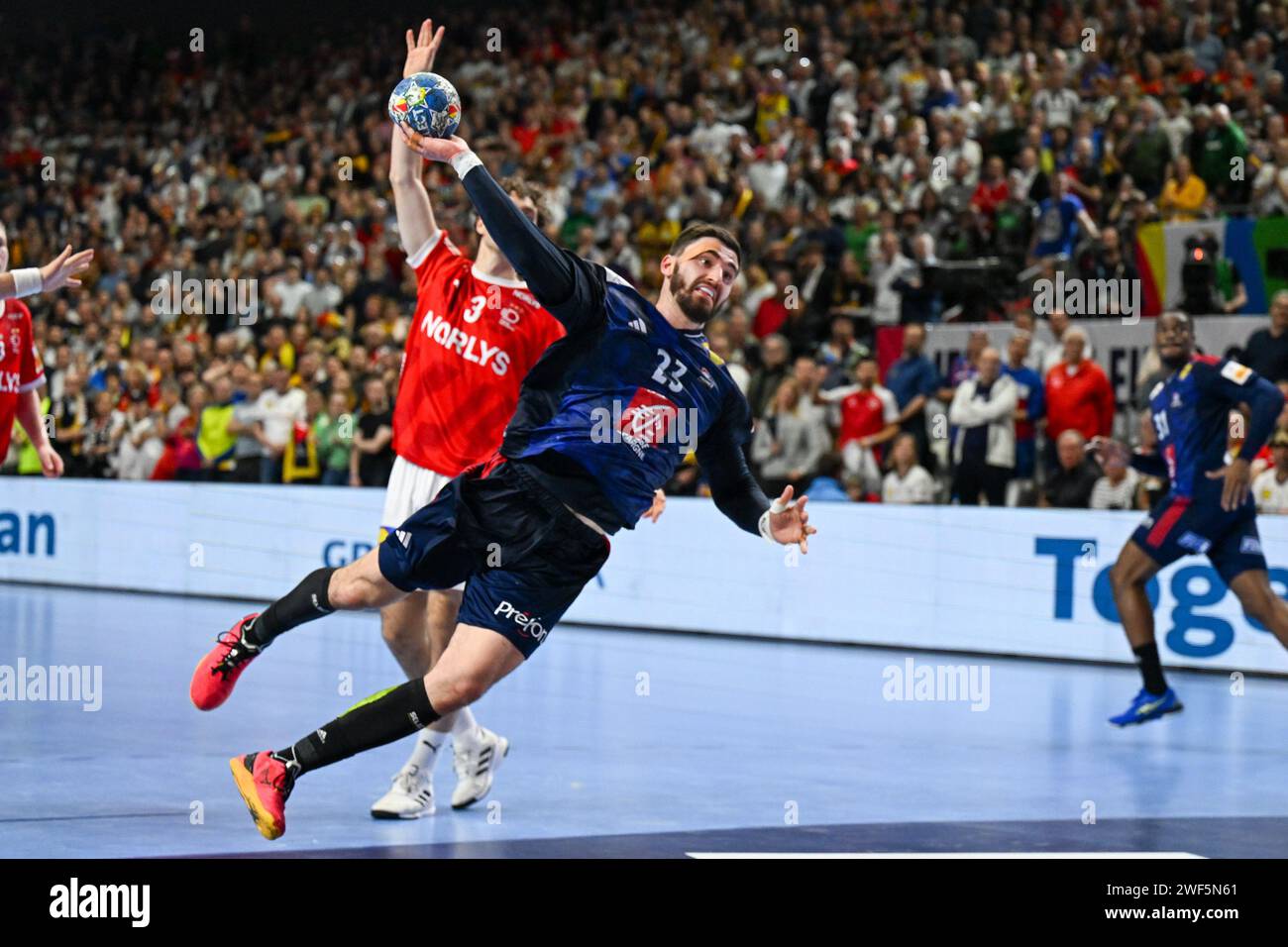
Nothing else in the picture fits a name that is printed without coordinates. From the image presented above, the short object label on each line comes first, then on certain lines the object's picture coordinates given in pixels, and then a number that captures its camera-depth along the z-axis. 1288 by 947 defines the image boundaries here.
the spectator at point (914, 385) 14.67
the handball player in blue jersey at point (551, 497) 5.57
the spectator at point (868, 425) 14.74
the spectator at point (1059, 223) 15.47
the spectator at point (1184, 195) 15.23
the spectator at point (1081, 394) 13.69
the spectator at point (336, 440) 17.22
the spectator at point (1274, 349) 12.77
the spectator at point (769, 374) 15.23
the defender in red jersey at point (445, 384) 6.82
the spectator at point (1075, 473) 13.67
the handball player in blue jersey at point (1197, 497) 9.66
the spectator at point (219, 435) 18.16
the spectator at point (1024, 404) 14.09
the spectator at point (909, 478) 14.31
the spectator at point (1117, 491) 13.52
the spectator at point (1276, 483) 12.63
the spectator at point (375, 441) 16.50
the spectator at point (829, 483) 14.70
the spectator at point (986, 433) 13.91
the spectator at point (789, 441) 14.88
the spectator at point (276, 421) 17.75
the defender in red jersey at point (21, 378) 8.36
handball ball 5.61
